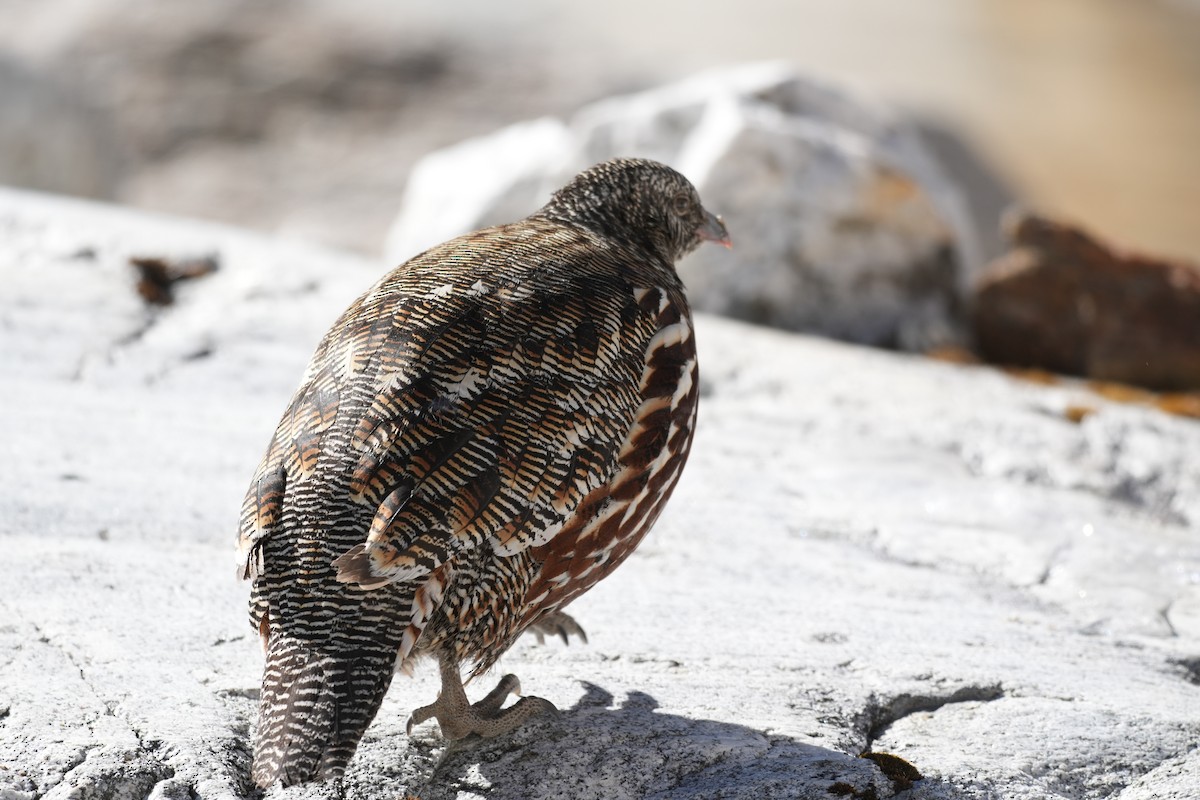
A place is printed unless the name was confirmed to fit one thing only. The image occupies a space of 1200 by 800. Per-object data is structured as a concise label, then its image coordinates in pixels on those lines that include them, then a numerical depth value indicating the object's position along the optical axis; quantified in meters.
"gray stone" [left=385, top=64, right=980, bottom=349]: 16.30
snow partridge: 6.50
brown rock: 16.34
